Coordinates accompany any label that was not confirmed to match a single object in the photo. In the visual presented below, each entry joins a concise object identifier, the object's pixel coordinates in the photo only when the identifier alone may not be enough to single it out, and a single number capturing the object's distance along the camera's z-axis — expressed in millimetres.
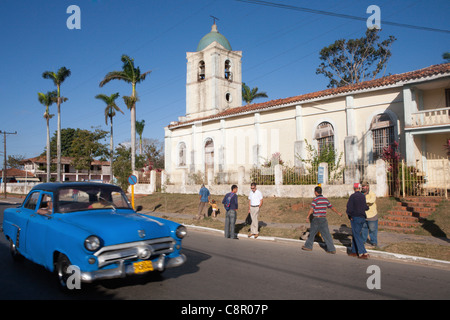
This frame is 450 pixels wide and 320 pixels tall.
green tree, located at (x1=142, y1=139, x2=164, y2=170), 52844
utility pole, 44775
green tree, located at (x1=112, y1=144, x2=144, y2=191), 32097
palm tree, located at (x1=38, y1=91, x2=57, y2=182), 44859
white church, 17094
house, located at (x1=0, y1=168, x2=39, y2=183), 68500
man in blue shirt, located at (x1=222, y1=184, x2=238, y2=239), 11367
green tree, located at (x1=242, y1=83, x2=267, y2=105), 43156
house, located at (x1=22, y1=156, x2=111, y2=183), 66750
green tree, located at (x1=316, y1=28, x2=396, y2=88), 36156
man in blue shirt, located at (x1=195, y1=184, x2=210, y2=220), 16344
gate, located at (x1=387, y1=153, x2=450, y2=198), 14664
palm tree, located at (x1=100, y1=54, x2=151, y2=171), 30375
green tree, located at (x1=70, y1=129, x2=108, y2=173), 53031
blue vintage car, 4750
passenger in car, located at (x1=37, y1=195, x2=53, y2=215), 5962
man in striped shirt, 8852
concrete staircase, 12145
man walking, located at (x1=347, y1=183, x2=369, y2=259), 8398
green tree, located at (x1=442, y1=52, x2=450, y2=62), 37019
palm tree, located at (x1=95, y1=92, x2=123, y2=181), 40844
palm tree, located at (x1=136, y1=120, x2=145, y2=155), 57156
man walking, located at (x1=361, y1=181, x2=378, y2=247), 9289
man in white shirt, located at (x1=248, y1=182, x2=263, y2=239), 11482
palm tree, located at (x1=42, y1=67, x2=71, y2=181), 40844
